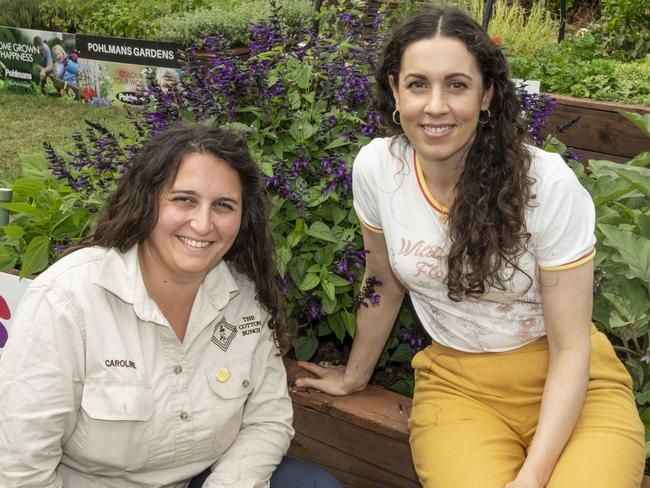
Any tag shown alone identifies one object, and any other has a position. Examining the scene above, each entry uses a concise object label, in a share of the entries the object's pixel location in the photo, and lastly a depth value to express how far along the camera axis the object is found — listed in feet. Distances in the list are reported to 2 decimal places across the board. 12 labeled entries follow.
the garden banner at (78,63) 24.38
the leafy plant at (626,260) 8.46
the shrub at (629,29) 22.88
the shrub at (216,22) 25.70
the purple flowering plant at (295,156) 8.97
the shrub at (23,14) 30.12
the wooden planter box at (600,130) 16.71
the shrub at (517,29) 21.93
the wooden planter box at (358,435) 8.64
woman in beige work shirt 6.42
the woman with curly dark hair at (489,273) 7.04
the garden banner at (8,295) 8.97
